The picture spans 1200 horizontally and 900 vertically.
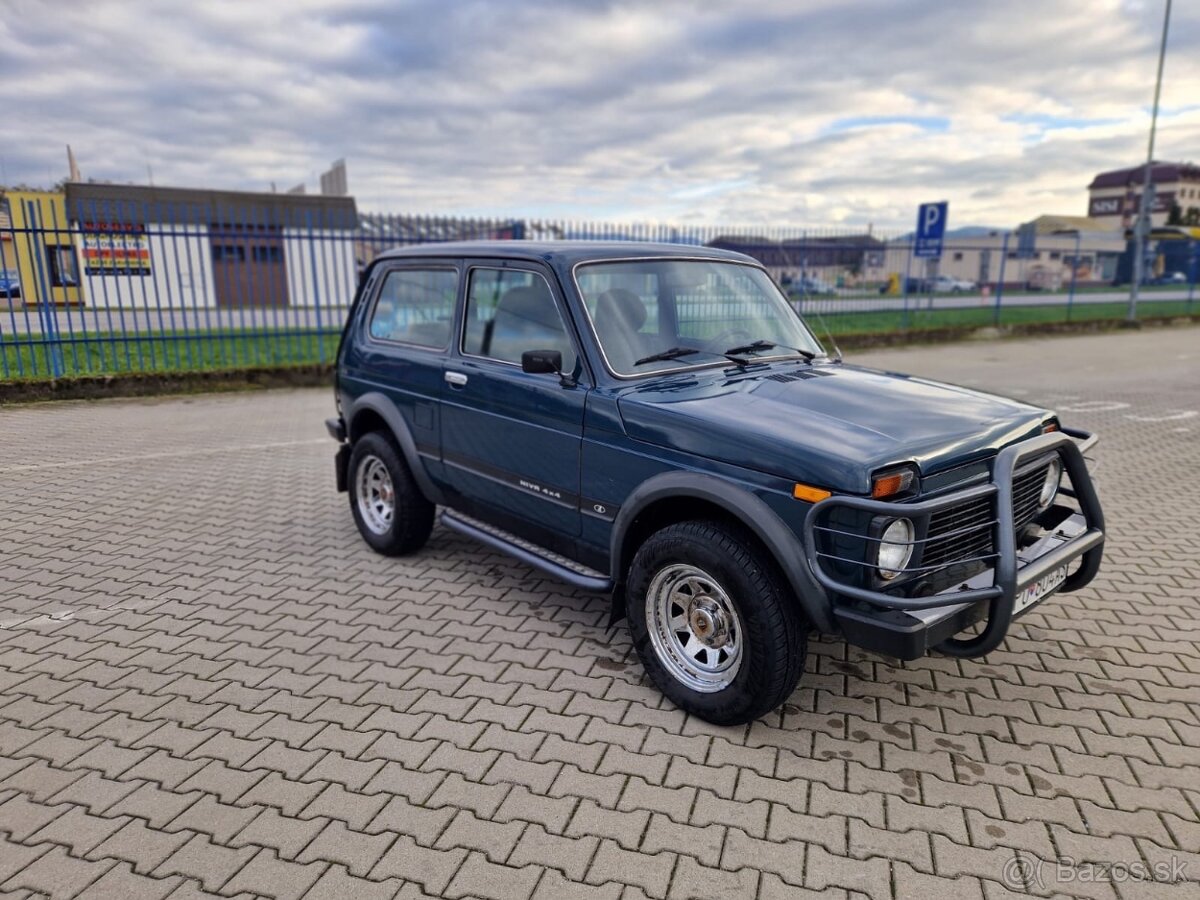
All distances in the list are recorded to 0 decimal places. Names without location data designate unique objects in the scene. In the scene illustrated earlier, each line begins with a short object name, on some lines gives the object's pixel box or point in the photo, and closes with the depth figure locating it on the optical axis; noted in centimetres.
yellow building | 998
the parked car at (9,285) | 991
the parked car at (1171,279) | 2597
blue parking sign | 1606
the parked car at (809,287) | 1496
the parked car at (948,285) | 1856
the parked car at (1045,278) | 2331
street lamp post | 2053
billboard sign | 1088
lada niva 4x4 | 284
